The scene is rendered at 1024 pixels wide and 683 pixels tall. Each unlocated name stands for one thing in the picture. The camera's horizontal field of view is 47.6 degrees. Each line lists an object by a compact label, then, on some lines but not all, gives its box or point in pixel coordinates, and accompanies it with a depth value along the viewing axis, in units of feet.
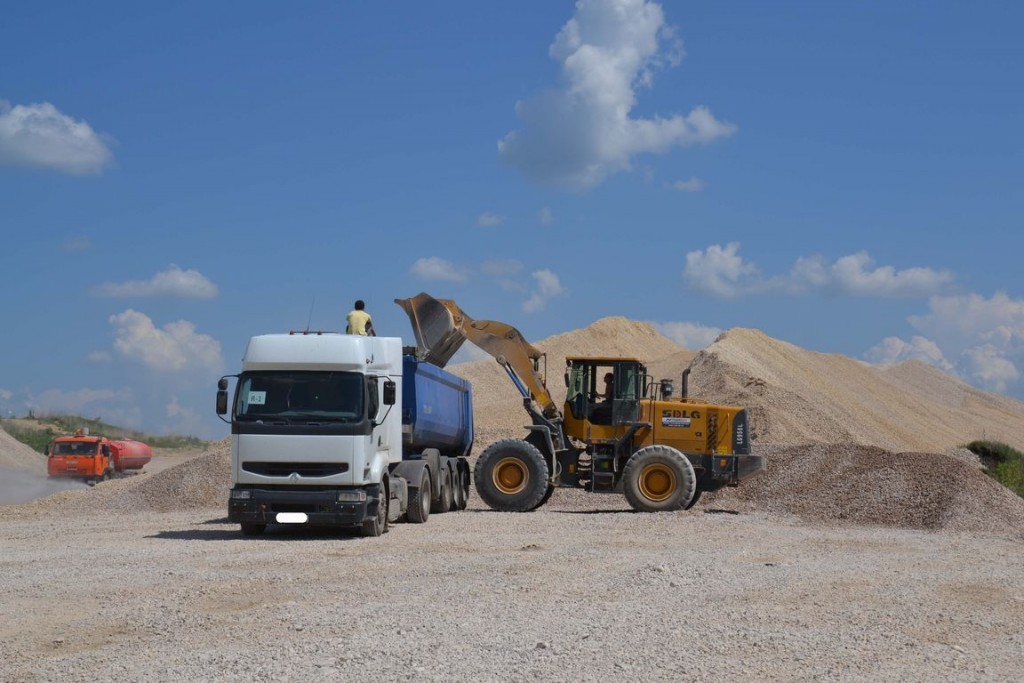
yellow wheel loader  76.54
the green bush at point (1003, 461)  100.89
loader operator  78.89
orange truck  136.87
